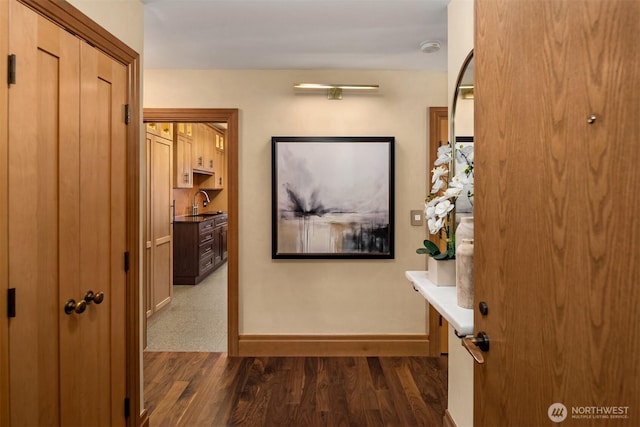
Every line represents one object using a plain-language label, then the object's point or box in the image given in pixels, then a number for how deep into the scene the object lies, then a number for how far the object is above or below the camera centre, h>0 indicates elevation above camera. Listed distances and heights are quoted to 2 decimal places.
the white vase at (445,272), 1.71 -0.26
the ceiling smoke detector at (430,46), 2.58 +1.19
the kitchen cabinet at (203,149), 6.09 +1.15
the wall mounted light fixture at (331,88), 3.05 +1.05
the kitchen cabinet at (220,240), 6.76 -0.47
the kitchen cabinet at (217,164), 7.33 +1.04
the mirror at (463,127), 1.74 +0.44
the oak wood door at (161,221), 4.02 -0.07
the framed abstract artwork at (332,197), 3.16 +0.15
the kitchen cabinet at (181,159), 5.44 +0.83
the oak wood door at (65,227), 1.26 -0.05
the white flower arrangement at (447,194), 1.62 +0.09
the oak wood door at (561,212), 0.63 +0.01
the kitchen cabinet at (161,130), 3.91 +0.95
